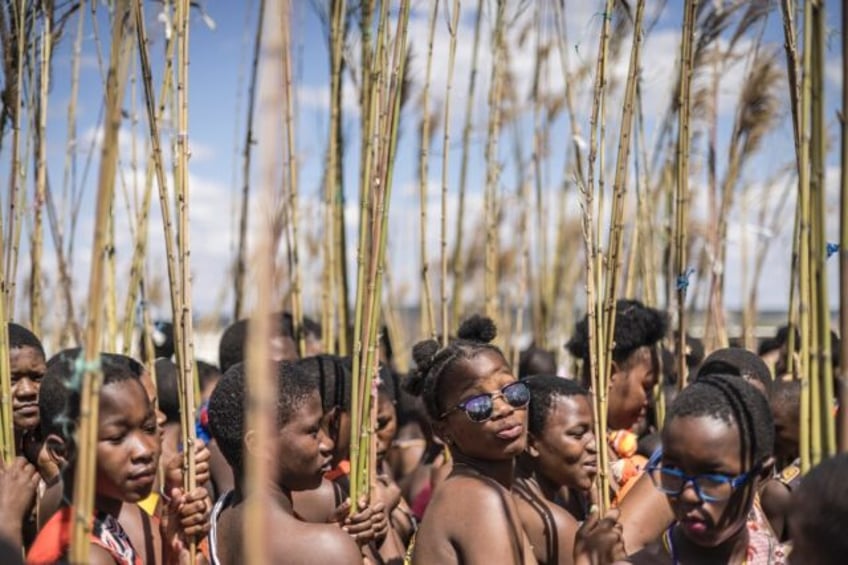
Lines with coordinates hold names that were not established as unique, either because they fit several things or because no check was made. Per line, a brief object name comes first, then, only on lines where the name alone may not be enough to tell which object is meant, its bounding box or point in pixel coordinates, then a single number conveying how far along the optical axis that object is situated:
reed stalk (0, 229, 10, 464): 2.18
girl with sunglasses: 2.16
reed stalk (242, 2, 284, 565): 1.12
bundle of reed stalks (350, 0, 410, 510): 2.17
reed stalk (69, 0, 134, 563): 1.37
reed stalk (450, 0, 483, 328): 4.12
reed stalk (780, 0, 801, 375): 2.19
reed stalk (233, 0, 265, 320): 3.89
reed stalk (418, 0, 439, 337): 3.18
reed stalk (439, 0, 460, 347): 3.28
